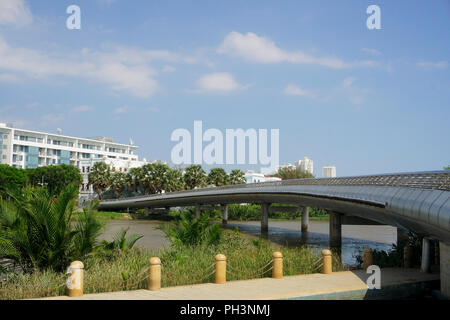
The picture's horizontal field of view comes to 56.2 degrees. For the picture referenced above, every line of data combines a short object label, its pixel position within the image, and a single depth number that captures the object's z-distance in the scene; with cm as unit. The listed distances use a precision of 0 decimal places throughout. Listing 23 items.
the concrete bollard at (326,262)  1558
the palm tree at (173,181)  8425
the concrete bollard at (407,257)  1786
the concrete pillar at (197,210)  6919
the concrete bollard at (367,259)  1686
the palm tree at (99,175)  8931
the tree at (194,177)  8538
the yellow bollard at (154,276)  1195
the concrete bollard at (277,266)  1437
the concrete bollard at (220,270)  1324
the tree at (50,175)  8700
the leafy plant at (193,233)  1820
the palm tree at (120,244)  1509
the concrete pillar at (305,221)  5246
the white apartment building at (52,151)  10075
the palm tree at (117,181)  8969
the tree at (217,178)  8600
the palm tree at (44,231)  1241
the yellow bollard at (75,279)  1075
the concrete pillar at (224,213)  6825
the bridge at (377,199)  1318
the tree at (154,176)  8394
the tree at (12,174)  7719
